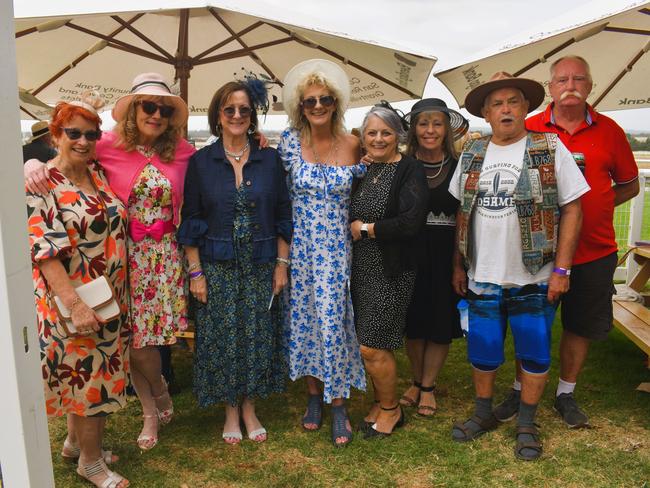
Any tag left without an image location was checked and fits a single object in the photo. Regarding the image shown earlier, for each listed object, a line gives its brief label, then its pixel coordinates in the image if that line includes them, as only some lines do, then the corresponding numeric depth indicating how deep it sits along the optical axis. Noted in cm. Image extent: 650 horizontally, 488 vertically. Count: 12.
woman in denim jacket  318
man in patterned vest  307
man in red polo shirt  336
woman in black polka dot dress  321
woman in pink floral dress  306
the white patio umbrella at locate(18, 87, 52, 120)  541
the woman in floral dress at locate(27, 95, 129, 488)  257
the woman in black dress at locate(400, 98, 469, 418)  354
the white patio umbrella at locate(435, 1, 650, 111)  324
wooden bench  384
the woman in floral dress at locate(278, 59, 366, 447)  331
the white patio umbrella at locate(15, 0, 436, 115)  413
